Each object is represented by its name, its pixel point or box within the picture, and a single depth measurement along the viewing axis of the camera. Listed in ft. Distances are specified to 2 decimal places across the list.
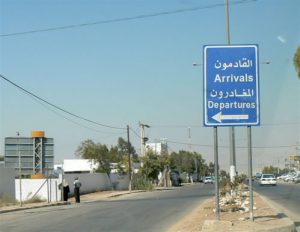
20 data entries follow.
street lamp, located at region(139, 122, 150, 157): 244.22
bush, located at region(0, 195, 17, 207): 103.91
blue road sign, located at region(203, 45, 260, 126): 45.52
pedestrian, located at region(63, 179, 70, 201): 115.85
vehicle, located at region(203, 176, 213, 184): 333.66
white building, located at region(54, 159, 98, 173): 307.41
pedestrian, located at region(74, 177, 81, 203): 112.57
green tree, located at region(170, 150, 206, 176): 444.55
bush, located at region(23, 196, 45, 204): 113.72
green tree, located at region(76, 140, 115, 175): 205.60
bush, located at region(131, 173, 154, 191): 203.92
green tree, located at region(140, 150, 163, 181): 228.84
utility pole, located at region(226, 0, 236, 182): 86.11
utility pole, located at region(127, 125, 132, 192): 193.52
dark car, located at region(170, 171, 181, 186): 291.56
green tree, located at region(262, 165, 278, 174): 634.43
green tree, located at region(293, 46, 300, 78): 105.60
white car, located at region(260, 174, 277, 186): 219.61
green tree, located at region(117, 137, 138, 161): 412.69
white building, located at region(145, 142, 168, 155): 385.38
